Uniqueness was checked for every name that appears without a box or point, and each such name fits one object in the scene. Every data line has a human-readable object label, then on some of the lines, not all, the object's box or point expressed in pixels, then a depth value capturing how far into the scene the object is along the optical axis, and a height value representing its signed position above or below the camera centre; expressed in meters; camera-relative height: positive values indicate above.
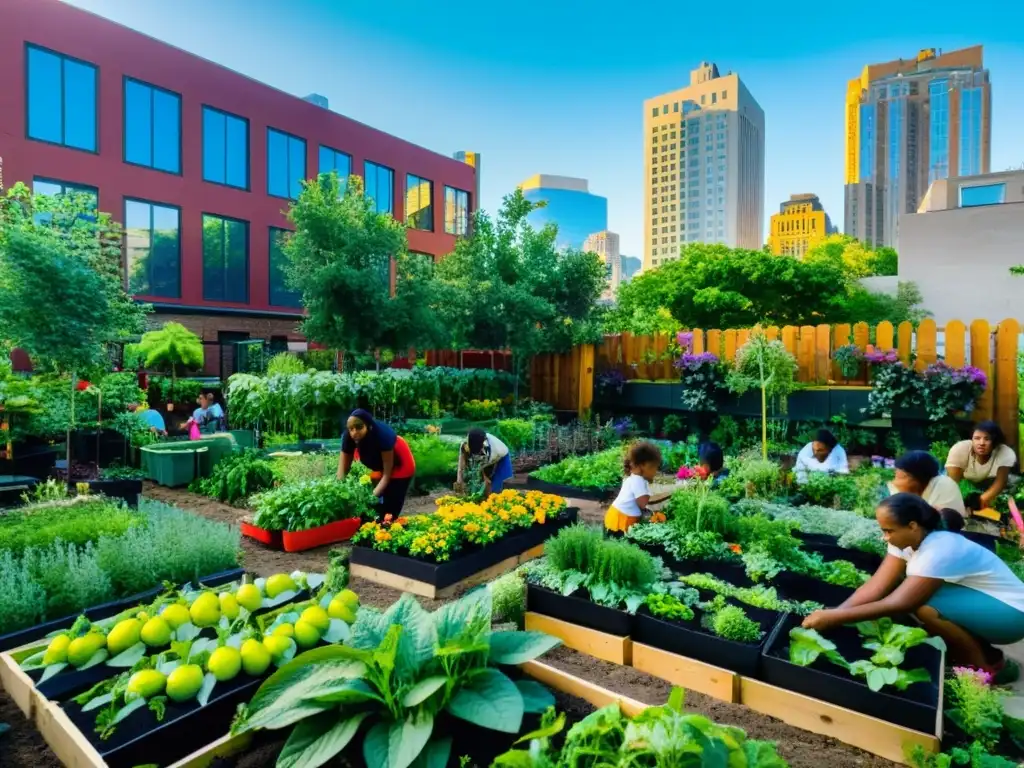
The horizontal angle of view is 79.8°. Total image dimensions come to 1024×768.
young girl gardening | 5.09 -0.97
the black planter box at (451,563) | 4.46 -1.46
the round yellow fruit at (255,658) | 2.41 -1.14
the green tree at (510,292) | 12.90 +1.75
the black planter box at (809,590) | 3.77 -1.35
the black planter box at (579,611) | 3.43 -1.39
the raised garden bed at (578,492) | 7.55 -1.47
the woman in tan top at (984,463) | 5.65 -0.81
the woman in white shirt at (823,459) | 6.97 -0.96
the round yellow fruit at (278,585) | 3.10 -1.10
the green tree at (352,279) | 12.30 +1.88
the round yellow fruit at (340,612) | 2.74 -1.08
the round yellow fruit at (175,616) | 2.69 -1.09
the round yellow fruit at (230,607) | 2.80 -1.09
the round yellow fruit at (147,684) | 2.26 -1.17
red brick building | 15.06 +6.34
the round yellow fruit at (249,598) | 2.89 -1.09
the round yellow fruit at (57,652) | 2.58 -1.21
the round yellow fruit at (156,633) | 2.60 -1.13
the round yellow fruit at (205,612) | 2.73 -1.09
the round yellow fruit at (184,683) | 2.27 -1.17
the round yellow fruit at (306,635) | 2.52 -1.09
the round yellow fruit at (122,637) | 2.58 -1.14
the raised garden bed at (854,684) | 2.52 -1.35
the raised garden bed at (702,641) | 3.00 -1.37
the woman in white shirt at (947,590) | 3.12 -1.11
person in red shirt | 5.87 -0.87
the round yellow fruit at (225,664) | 2.35 -1.13
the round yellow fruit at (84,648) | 2.56 -1.18
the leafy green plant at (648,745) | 1.53 -0.97
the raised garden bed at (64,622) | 3.15 -1.38
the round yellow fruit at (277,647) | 2.47 -1.11
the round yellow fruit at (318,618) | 2.60 -1.05
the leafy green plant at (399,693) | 1.82 -1.03
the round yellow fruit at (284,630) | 2.53 -1.08
